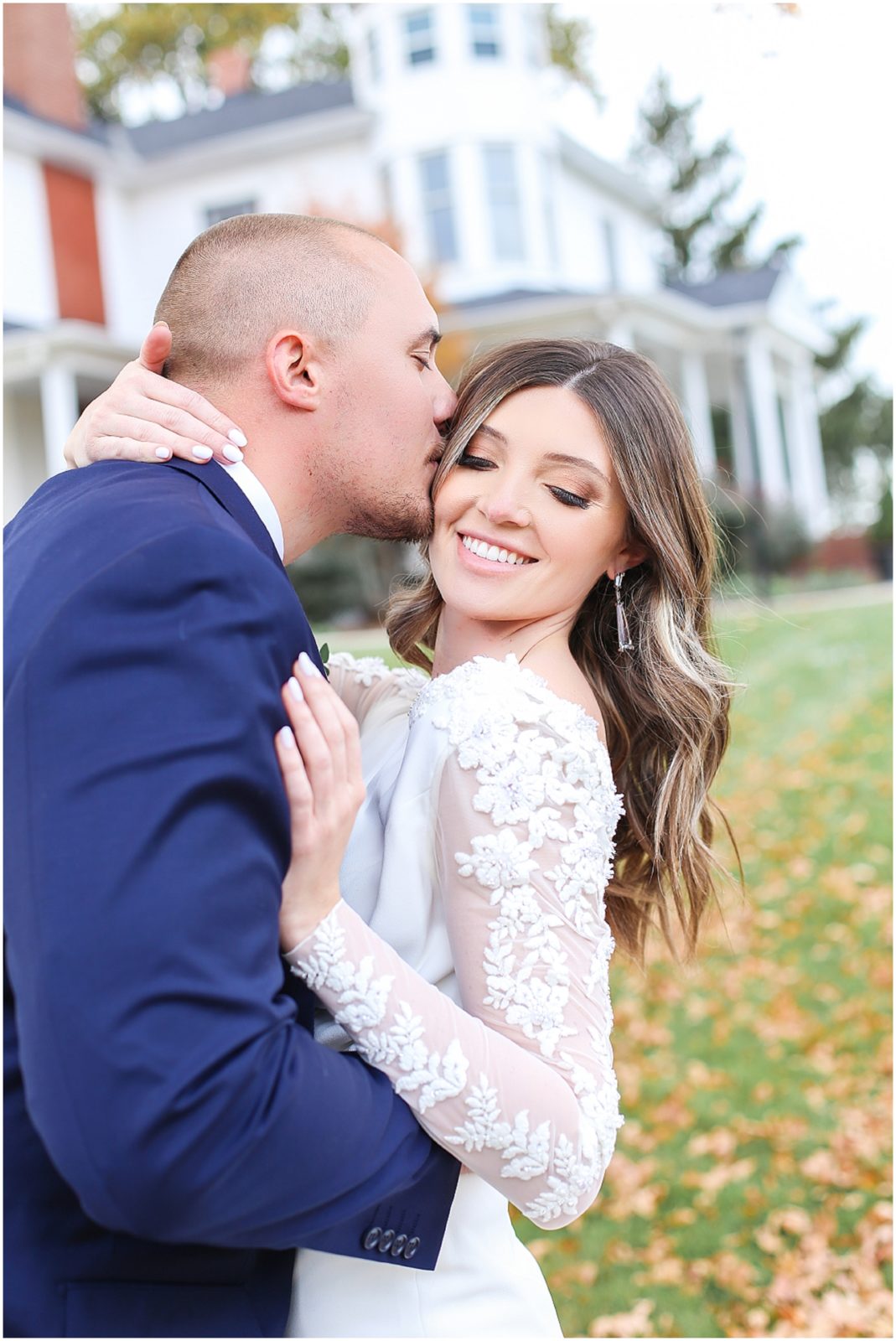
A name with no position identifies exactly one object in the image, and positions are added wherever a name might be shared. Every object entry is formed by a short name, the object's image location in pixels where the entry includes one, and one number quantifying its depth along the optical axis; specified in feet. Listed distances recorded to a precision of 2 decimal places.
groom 5.37
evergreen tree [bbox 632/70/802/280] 141.38
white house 68.74
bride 6.83
